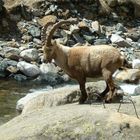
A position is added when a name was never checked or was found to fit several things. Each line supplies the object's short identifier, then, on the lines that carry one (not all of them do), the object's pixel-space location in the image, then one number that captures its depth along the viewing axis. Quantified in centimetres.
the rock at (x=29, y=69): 2583
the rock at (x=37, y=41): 3082
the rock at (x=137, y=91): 2107
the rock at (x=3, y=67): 2581
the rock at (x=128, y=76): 2531
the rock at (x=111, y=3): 3806
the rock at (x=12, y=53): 2764
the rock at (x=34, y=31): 3170
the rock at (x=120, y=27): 3553
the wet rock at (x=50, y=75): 2525
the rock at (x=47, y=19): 3334
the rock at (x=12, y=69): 2592
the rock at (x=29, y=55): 2781
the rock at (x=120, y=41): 3269
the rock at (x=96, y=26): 3372
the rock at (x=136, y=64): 2811
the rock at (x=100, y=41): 3238
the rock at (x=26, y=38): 3133
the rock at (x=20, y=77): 2517
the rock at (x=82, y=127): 815
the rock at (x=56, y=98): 1302
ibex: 1201
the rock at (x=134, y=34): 3506
